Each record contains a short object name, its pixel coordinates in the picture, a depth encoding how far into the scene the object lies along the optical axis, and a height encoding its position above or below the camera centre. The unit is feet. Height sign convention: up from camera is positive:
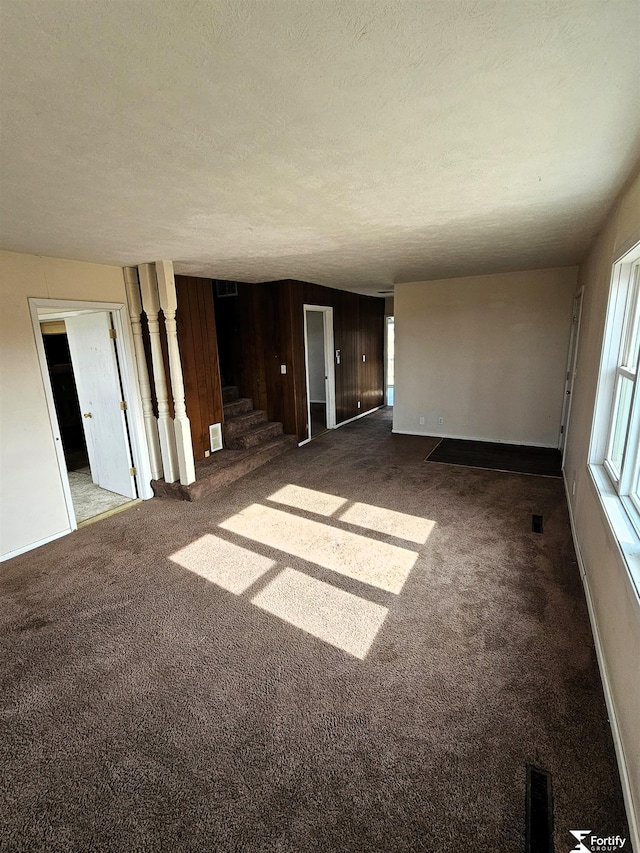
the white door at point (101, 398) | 13.71 -1.88
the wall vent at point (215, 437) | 17.03 -4.10
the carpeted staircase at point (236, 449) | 14.52 -4.86
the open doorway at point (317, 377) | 23.82 -2.90
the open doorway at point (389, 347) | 30.04 -0.81
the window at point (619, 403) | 6.92 -1.57
